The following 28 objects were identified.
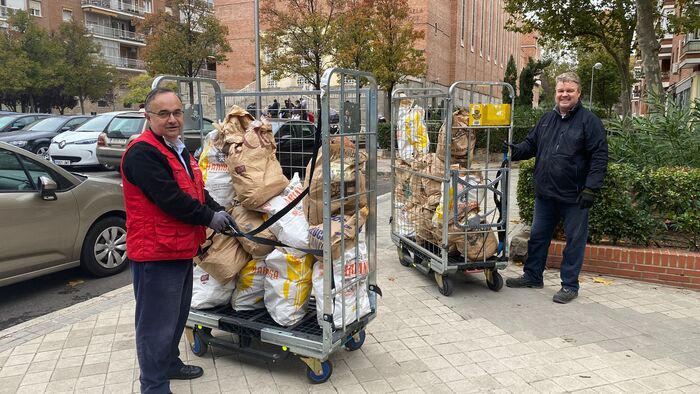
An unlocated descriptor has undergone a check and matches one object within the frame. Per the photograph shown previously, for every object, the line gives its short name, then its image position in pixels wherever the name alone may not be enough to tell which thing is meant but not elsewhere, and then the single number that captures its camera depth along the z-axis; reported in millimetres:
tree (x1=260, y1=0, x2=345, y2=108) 21344
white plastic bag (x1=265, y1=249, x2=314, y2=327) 3400
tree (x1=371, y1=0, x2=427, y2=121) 20547
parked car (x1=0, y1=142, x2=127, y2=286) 4926
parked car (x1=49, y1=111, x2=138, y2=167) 12350
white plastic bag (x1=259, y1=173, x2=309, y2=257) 3293
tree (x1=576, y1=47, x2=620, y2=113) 39531
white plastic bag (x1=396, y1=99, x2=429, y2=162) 5314
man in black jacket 4562
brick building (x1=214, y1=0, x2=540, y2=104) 33400
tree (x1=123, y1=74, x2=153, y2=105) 41031
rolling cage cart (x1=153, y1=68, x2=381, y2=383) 3172
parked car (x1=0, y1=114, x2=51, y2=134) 17203
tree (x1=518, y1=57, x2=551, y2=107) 30344
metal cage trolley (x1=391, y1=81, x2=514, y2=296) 4855
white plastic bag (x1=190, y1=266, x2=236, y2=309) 3695
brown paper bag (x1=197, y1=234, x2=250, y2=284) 3484
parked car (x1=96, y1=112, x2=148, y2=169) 11586
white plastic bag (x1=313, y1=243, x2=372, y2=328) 3303
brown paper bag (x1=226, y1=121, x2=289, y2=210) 3371
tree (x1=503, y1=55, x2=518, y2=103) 34094
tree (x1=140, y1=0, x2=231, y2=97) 25594
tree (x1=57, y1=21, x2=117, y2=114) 37031
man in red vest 2748
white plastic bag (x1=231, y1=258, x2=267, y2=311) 3633
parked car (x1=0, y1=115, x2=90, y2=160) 14594
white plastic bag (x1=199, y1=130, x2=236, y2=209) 3568
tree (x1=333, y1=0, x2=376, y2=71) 20516
